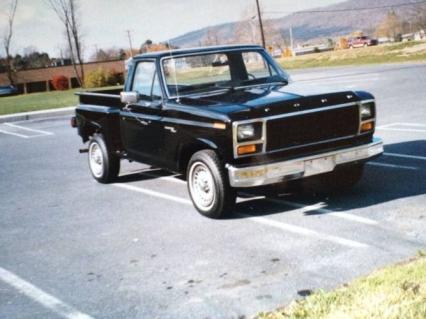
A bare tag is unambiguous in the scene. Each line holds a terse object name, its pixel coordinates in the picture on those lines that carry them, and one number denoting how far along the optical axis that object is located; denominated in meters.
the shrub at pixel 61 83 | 55.50
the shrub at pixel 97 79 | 43.41
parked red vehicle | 88.81
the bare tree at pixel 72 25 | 40.47
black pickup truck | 5.61
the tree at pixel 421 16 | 71.06
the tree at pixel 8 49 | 49.51
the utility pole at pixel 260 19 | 45.09
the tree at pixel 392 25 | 133.25
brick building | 67.29
